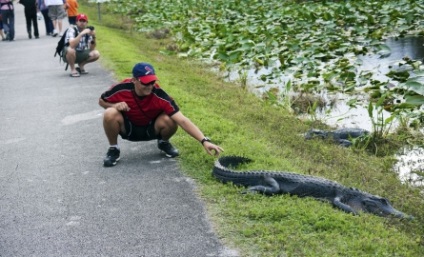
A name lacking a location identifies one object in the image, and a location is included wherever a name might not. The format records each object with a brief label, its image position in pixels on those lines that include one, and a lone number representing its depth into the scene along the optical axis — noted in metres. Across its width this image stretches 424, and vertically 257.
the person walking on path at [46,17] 17.86
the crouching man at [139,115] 5.92
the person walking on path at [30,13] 17.53
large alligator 5.17
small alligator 7.75
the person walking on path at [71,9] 16.67
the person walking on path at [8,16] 17.44
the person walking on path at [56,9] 16.97
